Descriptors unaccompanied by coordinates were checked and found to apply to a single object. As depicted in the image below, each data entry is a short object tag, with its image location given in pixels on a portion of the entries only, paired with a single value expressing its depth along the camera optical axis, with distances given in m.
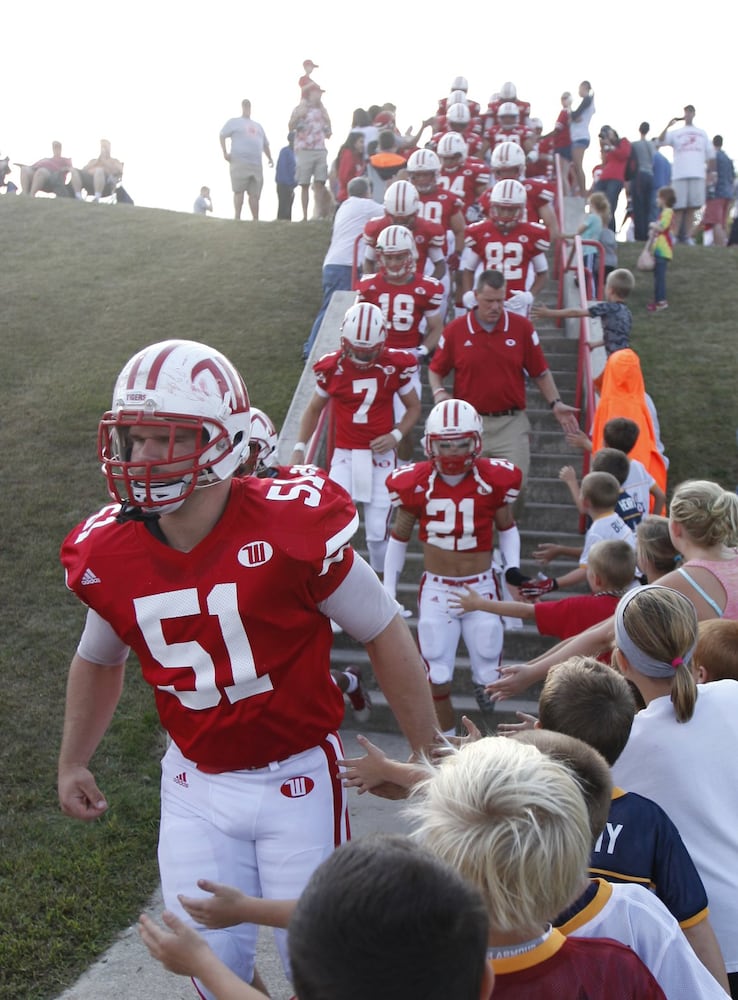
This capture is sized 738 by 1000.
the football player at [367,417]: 8.27
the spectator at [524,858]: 1.90
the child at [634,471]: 7.19
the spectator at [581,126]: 16.89
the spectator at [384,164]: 13.85
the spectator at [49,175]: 21.08
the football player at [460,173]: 12.52
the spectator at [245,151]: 17.41
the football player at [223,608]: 3.06
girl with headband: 2.92
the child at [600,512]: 6.46
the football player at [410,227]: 10.12
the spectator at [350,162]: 15.39
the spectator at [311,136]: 16.62
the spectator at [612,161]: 16.34
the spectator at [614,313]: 9.68
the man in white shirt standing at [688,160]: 16.22
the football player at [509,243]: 10.34
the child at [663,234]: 13.46
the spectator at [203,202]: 23.31
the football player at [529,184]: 11.70
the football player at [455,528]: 6.78
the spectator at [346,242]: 11.86
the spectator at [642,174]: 16.70
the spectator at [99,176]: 21.36
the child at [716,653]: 3.52
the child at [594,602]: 5.08
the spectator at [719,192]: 16.89
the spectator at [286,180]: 18.77
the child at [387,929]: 1.45
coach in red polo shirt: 8.52
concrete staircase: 7.29
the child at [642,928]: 2.17
